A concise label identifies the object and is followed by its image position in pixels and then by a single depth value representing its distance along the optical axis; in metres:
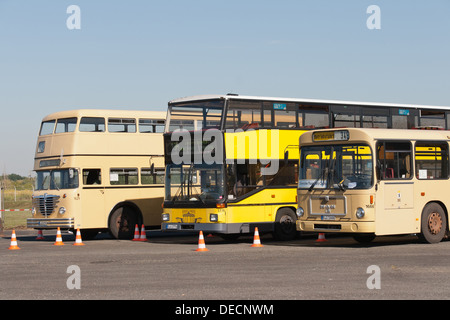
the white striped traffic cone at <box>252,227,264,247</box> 22.20
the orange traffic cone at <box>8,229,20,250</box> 23.41
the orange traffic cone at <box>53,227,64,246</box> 24.55
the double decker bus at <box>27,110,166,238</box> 26.20
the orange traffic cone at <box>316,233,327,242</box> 23.73
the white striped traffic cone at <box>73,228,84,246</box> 24.30
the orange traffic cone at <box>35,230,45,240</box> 28.23
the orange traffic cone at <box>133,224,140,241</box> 26.14
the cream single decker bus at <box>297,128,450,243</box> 20.61
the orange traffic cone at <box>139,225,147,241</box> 26.25
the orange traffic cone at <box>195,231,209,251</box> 20.97
